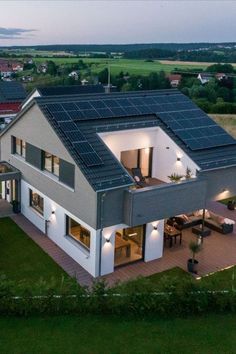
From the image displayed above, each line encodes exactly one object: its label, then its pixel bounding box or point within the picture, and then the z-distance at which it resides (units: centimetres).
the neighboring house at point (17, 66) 16088
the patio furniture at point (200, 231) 2238
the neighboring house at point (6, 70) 14460
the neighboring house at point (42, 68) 14938
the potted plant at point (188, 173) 2045
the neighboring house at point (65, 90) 3762
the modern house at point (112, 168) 1792
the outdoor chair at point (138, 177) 2189
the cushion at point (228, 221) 2308
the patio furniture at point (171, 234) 2134
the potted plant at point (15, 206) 2484
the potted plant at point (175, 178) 2036
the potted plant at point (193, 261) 1816
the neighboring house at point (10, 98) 5238
